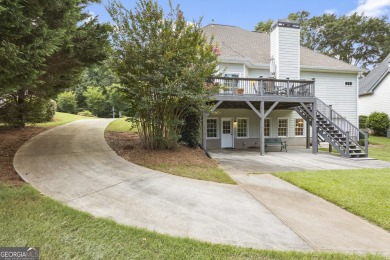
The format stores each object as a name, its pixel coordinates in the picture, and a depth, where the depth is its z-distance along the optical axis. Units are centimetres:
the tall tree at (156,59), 798
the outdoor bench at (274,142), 1348
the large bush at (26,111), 1105
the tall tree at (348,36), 3353
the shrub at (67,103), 3215
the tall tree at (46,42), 456
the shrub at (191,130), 1061
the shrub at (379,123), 2058
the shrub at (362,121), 2259
